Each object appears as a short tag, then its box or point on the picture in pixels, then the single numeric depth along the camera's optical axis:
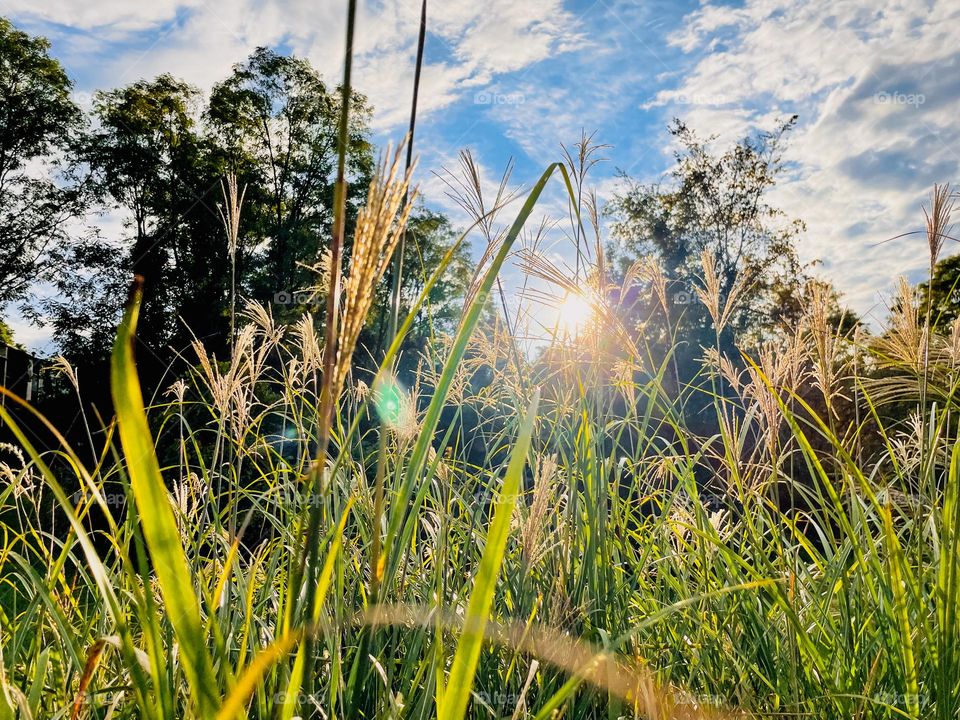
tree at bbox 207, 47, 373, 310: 21.70
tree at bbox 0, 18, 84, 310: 21.02
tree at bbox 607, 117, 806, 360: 23.56
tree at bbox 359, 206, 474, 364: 22.30
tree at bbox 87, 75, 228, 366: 19.55
